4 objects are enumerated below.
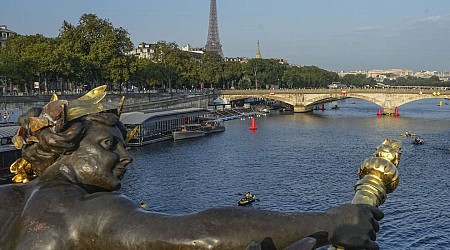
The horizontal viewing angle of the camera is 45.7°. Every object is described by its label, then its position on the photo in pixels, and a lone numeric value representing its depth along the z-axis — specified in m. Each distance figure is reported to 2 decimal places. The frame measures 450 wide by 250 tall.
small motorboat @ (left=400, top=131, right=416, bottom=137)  51.88
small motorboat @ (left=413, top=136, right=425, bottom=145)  46.19
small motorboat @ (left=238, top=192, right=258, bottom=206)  24.75
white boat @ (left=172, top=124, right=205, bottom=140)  50.84
